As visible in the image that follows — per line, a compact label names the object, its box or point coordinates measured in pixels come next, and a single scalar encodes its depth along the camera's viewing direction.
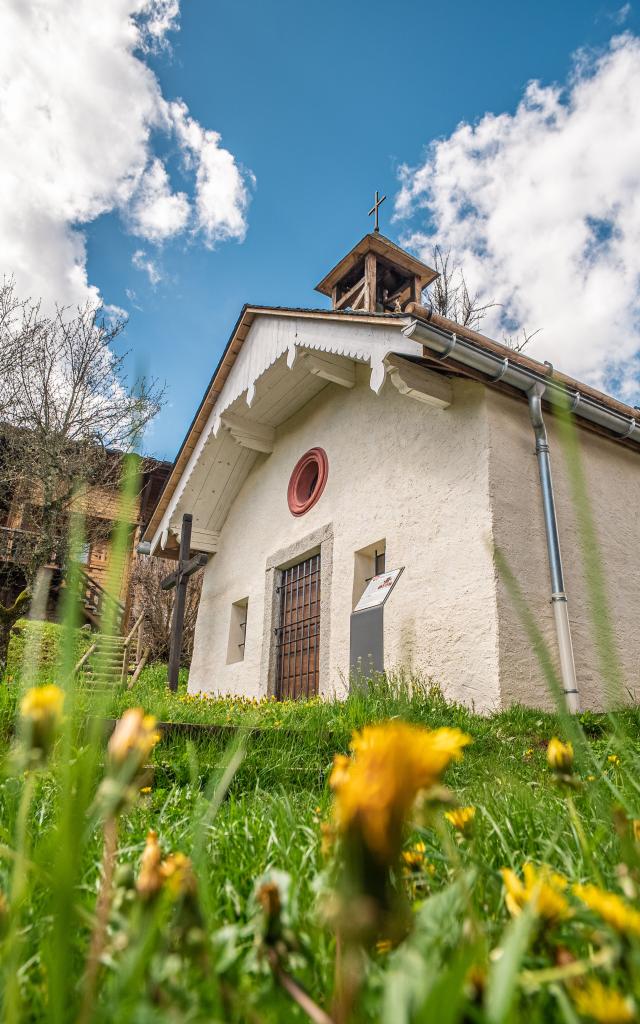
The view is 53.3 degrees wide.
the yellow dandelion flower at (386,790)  0.40
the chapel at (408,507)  5.45
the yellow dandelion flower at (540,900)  0.63
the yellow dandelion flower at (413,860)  1.02
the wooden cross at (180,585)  9.89
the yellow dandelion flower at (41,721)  0.55
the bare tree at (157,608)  17.31
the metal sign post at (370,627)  6.44
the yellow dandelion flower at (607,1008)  0.41
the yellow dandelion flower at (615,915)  0.50
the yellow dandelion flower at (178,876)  0.57
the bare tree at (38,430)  12.48
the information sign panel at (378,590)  6.42
